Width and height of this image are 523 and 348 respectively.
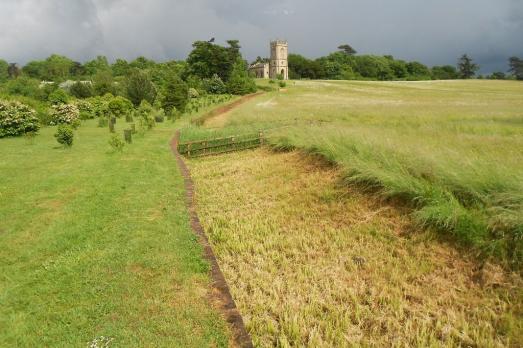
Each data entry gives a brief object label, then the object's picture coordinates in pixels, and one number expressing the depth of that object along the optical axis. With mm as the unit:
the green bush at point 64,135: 15271
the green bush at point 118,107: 30906
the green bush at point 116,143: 13797
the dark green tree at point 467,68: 106188
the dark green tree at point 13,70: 111050
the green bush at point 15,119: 18203
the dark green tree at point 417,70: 111500
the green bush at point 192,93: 45772
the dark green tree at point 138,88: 38000
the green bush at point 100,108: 30375
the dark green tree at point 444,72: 114125
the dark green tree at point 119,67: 101469
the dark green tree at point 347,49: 123319
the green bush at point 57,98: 28609
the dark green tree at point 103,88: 43406
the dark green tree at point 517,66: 91412
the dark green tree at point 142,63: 103225
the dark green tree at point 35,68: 110400
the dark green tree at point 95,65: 112125
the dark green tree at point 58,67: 100312
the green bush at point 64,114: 23969
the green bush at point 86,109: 28703
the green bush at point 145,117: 20666
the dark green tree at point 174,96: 32625
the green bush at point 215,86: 54062
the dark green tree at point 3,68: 112531
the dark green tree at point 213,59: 61500
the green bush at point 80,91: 42188
